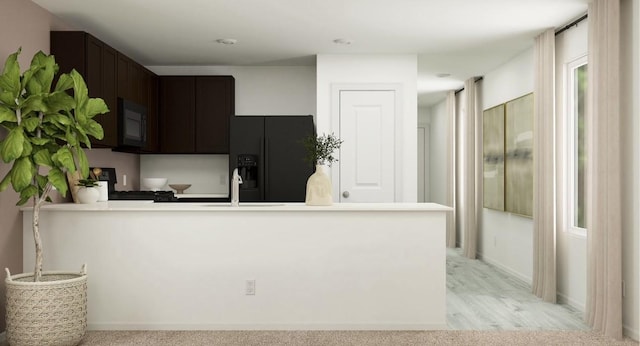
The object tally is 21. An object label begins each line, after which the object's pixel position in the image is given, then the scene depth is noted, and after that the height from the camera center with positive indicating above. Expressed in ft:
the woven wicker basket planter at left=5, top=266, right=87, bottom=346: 11.00 -2.69
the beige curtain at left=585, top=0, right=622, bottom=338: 12.45 +0.18
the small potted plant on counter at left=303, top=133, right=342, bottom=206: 13.20 -0.06
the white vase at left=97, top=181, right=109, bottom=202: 15.20 -0.30
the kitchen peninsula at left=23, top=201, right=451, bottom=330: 12.80 -2.04
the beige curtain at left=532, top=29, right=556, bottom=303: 16.17 +0.47
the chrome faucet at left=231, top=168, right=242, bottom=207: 13.27 -0.28
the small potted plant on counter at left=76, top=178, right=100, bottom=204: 14.11 -0.33
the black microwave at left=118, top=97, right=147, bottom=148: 16.55 +1.76
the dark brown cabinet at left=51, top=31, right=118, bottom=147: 14.56 +3.15
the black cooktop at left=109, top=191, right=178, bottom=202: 16.47 -0.51
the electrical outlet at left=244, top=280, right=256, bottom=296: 12.87 -2.54
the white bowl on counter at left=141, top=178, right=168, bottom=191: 20.84 -0.15
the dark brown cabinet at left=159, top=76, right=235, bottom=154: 20.70 +2.20
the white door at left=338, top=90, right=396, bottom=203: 19.49 +1.08
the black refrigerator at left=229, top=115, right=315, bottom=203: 18.53 +0.77
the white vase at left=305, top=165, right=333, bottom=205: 13.24 -0.27
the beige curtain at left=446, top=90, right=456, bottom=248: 28.96 +0.81
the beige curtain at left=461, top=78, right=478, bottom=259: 25.21 +0.34
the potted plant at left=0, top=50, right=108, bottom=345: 11.00 +0.41
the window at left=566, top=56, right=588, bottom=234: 15.67 +0.94
